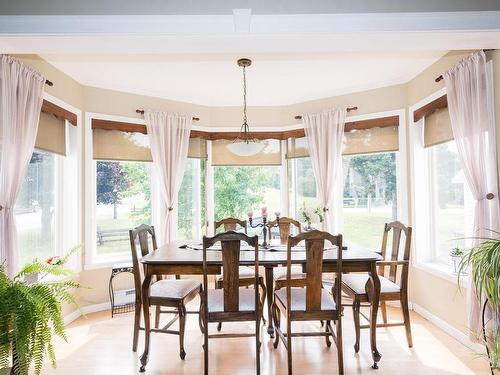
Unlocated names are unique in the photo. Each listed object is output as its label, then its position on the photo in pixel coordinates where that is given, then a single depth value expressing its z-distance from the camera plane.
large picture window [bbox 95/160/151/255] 4.10
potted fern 1.78
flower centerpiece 4.32
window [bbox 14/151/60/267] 3.11
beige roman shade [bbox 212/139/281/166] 4.86
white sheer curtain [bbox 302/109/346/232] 4.29
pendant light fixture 3.31
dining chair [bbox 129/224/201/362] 2.69
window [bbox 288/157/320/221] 4.66
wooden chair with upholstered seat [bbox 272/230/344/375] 2.32
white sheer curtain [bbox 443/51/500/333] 2.51
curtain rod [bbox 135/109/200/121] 4.23
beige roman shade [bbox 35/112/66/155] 3.22
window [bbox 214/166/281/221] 4.92
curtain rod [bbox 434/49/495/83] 3.10
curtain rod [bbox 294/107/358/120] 4.24
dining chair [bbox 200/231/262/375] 2.36
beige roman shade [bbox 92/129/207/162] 4.02
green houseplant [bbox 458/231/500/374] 1.88
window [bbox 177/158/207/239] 4.66
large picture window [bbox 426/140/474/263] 3.19
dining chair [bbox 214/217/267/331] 3.18
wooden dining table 2.57
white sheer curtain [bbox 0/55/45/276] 2.53
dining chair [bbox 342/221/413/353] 2.72
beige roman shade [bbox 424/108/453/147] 3.23
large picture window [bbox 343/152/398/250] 4.14
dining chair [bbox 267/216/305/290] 3.19
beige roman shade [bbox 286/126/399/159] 4.04
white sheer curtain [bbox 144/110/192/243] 4.27
